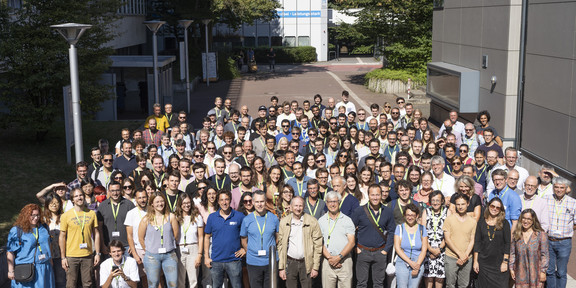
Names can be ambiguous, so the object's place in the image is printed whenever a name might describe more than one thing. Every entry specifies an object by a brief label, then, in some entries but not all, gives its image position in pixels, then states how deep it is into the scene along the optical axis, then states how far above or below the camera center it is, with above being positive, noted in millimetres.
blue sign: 62906 +1988
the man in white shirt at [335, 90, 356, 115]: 17506 -1778
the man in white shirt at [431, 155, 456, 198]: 10594 -2233
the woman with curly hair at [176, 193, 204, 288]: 9250 -2701
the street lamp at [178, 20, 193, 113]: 28650 +511
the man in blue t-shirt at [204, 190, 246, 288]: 9031 -2677
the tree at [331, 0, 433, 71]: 36000 +462
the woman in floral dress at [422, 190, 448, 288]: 9062 -2636
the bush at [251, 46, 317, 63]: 61688 -1623
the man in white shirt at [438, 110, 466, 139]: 14773 -1983
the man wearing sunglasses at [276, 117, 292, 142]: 14430 -1997
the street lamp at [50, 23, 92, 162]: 12312 -632
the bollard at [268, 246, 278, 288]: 6480 -2251
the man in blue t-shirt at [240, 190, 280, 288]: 8891 -2588
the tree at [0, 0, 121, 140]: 17500 -681
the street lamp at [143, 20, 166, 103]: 21745 +202
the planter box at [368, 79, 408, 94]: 36194 -2675
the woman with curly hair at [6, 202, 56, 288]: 8789 -2650
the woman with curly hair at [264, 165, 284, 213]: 10117 -2208
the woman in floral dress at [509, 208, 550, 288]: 9055 -2862
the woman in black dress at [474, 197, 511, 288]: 8898 -2739
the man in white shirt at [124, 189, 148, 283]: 9273 -2491
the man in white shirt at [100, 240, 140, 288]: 8625 -2950
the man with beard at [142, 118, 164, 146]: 14680 -2105
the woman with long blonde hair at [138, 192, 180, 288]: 9047 -2665
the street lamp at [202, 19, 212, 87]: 39906 -2488
